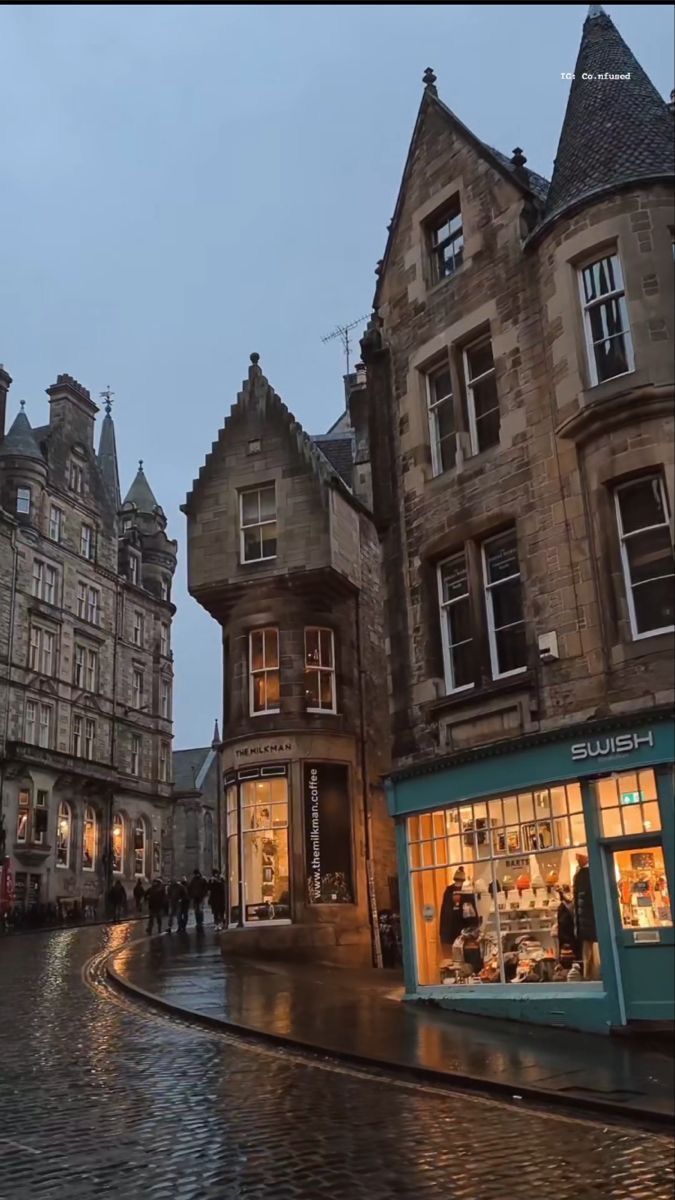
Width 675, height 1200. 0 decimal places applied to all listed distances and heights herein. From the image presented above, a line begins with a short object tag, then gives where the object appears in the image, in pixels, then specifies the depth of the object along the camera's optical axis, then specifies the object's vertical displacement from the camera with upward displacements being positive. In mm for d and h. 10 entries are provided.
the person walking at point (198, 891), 34188 +1057
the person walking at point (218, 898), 33125 +745
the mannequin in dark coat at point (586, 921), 13812 -211
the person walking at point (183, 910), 34375 +455
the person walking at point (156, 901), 33406 +749
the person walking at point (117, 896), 41188 +1201
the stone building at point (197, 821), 78562 +7565
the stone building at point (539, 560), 13773 +5046
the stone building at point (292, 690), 24719 +5460
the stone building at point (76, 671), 50562 +13487
